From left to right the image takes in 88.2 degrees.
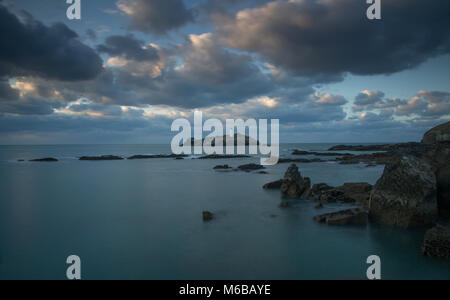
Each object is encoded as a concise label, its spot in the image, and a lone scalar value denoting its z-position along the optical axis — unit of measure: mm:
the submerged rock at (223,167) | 34253
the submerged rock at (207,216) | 11061
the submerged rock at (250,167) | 31823
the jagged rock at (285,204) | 12956
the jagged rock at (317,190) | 14012
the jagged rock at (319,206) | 12210
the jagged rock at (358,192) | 12969
